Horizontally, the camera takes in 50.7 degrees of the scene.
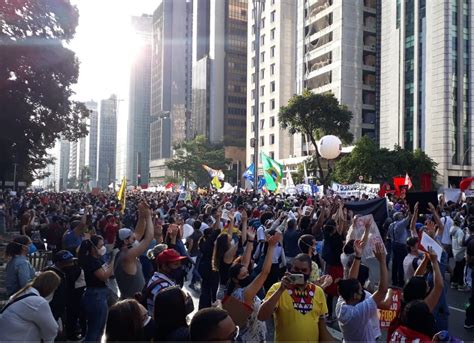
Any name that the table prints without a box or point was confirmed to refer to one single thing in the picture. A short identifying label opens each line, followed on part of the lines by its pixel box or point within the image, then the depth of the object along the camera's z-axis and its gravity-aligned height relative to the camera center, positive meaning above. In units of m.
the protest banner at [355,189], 26.11 -0.52
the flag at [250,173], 31.16 +0.36
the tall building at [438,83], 49.69 +10.02
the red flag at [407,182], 22.48 -0.08
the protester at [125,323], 3.25 -0.95
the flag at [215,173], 35.25 +0.36
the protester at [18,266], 6.41 -1.16
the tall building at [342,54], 59.94 +15.73
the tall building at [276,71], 71.00 +15.77
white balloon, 20.35 +1.34
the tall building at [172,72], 127.38 +27.63
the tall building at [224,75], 102.50 +21.43
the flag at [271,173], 25.98 +0.32
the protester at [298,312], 4.13 -1.11
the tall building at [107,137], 179.12 +14.82
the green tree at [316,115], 37.53 +4.91
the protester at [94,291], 5.89 -1.35
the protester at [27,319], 4.16 -1.20
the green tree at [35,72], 21.52 +4.75
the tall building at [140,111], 154.12 +20.99
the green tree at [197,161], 68.69 +2.40
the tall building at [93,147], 190.38 +11.83
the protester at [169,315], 3.43 -0.95
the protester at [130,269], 5.75 -1.07
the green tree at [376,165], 39.75 +1.26
